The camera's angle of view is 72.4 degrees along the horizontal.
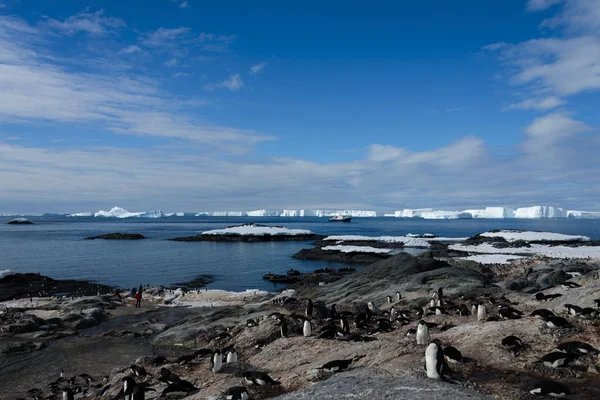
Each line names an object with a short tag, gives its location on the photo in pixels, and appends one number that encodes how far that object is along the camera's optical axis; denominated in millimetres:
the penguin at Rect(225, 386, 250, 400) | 9461
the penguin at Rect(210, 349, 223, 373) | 12867
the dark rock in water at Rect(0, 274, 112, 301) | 41656
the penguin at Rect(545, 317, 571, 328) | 11516
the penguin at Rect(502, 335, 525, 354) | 10555
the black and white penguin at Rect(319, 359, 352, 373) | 10461
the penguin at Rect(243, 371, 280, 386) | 10453
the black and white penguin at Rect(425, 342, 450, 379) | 8883
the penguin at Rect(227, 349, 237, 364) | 13865
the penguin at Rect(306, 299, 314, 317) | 18766
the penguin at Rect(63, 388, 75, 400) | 13766
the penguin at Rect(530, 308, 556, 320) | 11852
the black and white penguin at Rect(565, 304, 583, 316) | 12550
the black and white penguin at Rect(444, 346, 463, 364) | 10078
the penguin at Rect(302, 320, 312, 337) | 14955
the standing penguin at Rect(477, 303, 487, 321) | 14672
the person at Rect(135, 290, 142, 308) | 34344
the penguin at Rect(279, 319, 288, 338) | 15562
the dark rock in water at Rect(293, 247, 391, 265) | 67438
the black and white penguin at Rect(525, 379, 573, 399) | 7855
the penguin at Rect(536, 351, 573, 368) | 9383
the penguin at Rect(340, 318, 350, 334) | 15228
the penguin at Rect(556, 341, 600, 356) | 9828
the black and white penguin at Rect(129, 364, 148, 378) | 14094
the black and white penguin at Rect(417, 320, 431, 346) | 11500
